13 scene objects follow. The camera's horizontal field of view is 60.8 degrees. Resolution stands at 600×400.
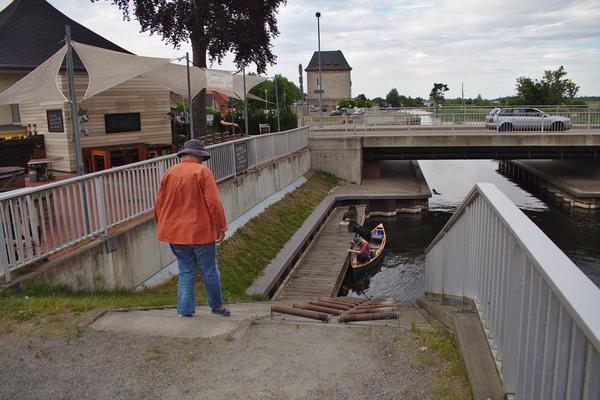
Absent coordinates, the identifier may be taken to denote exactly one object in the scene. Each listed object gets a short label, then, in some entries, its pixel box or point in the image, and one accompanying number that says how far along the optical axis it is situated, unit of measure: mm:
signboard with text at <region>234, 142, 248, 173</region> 14805
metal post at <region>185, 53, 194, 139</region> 13430
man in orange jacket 4965
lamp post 36109
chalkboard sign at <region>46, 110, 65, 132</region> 15180
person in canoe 17578
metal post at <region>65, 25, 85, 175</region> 9133
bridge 29031
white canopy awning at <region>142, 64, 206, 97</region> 14188
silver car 29781
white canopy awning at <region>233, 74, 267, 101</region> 19945
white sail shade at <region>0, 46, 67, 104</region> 10484
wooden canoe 17344
